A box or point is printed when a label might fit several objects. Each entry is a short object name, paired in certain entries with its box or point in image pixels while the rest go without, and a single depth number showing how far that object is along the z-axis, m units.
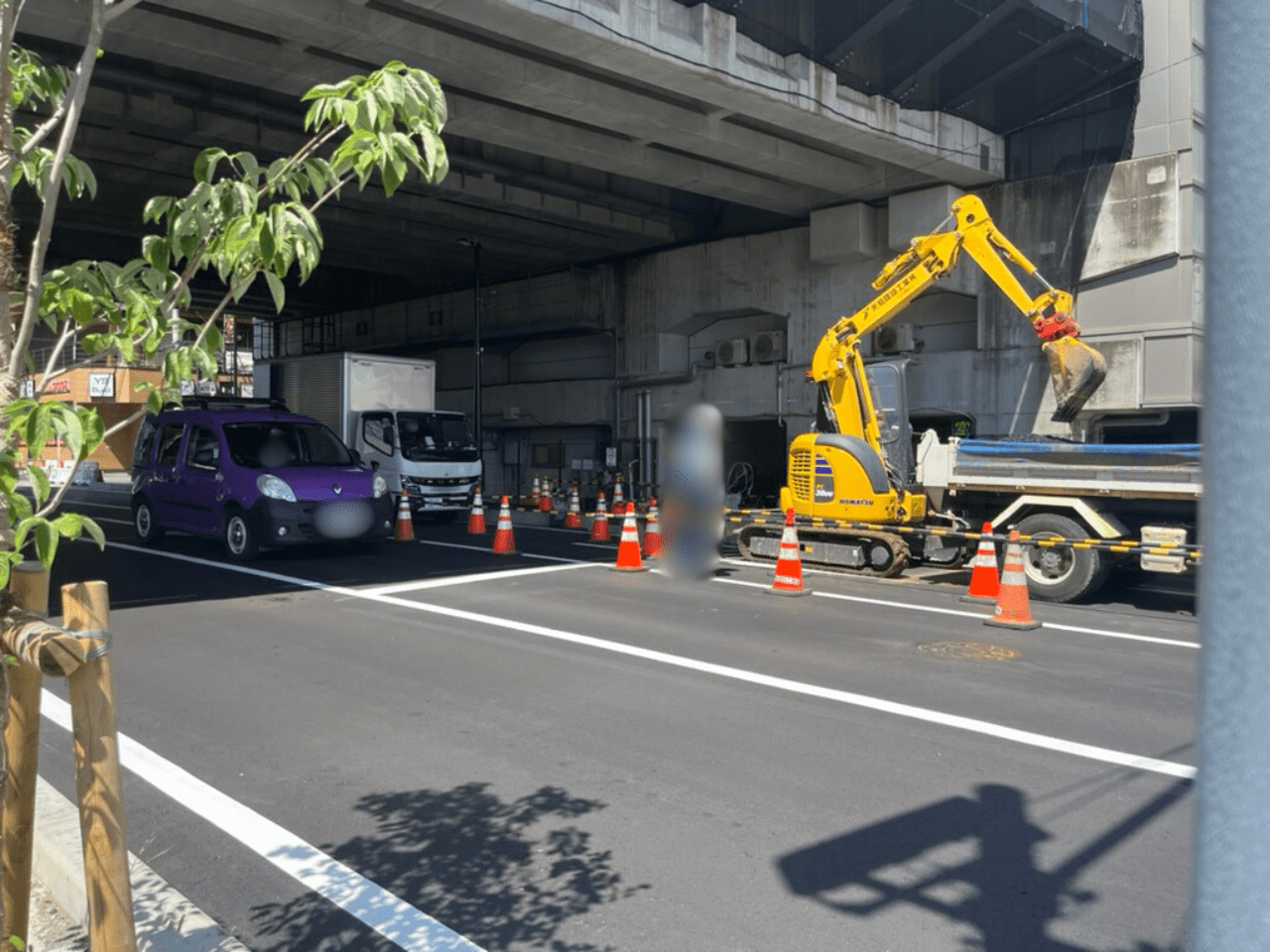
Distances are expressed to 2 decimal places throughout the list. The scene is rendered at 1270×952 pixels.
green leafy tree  2.56
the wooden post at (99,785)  2.84
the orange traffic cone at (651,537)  13.98
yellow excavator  12.96
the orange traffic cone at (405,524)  16.64
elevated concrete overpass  14.53
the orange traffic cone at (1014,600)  9.77
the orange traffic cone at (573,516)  19.58
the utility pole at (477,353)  26.42
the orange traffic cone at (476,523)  18.28
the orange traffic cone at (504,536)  15.03
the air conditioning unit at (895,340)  22.33
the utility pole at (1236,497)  1.09
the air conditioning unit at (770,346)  25.08
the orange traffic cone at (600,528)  16.97
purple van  13.62
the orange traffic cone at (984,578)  11.23
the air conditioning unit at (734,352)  25.83
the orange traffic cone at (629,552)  13.19
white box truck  19.84
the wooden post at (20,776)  2.95
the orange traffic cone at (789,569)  11.59
